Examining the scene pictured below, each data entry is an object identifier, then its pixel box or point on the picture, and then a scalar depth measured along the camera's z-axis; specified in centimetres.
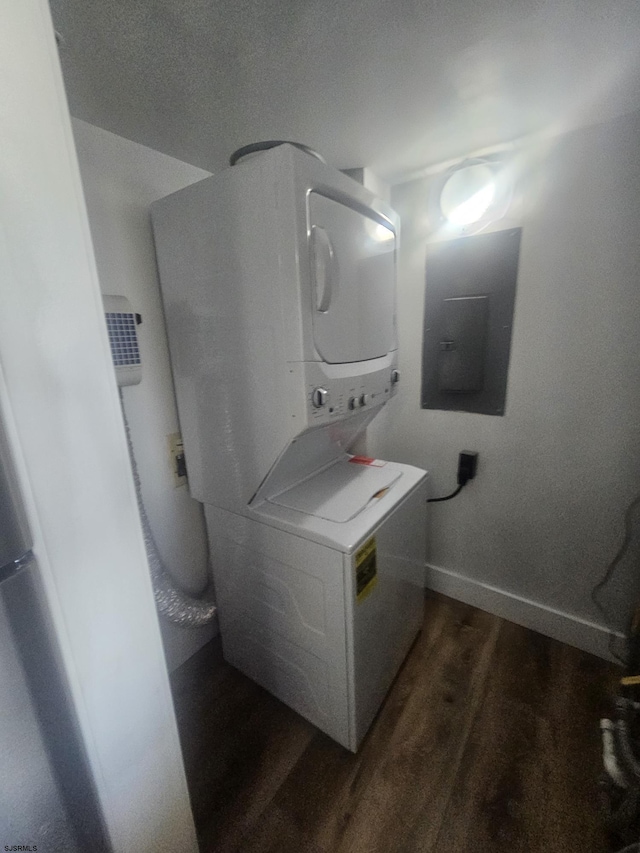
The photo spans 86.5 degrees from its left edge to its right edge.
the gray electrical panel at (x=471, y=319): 161
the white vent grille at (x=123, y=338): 119
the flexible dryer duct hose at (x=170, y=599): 140
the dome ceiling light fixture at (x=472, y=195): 154
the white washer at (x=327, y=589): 116
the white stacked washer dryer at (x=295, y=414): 100
